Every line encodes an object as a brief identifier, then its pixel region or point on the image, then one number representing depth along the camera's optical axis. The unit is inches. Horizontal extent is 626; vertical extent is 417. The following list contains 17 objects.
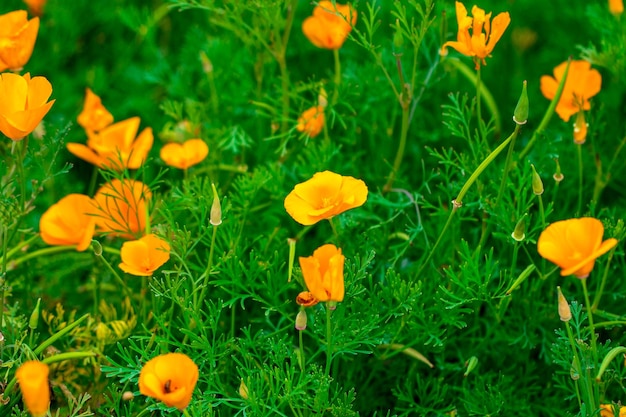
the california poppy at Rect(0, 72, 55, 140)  50.7
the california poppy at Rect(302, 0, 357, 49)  56.6
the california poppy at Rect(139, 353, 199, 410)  47.4
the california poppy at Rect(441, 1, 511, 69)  51.2
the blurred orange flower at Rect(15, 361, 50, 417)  46.9
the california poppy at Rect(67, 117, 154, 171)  56.8
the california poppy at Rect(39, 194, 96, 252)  53.7
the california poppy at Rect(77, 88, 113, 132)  58.1
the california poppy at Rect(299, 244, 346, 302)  48.7
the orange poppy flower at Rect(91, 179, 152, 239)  54.3
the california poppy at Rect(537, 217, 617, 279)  48.0
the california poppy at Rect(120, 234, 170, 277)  51.4
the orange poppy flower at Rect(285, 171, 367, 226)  50.5
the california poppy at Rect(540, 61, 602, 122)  55.6
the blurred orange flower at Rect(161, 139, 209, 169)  56.0
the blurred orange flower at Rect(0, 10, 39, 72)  53.7
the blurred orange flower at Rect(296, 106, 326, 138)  57.3
